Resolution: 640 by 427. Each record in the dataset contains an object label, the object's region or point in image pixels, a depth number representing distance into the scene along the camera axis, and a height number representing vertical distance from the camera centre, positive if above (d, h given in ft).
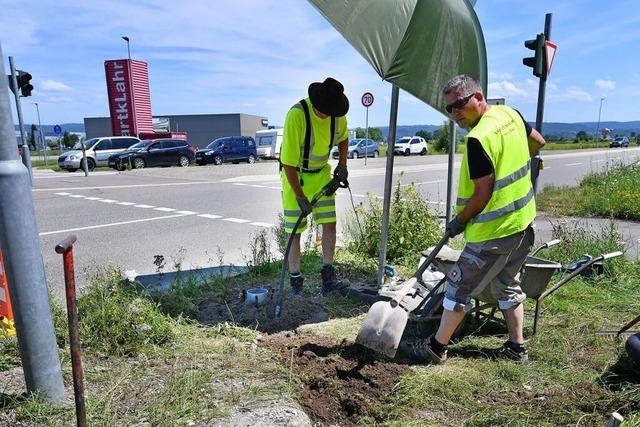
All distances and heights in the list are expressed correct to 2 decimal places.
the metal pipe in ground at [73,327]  6.29 -2.66
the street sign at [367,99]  75.00 +5.89
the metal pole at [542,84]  19.33 +2.05
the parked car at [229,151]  86.28 -2.53
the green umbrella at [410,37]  11.34 +2.45
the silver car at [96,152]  74.54 -1.98
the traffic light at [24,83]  44.37 +5.47
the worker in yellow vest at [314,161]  13.28 -0.72
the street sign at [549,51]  19.01 +3.34
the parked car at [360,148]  106.91 -2.78
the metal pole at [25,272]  7.74 -2.24
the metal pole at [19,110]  36.47 +2.83
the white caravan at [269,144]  101.60 -1.44
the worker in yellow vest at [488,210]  9.27 -1.56
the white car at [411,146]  121.49 -2.68
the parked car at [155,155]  74.90 -2.65
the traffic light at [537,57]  19.10 +3.11
